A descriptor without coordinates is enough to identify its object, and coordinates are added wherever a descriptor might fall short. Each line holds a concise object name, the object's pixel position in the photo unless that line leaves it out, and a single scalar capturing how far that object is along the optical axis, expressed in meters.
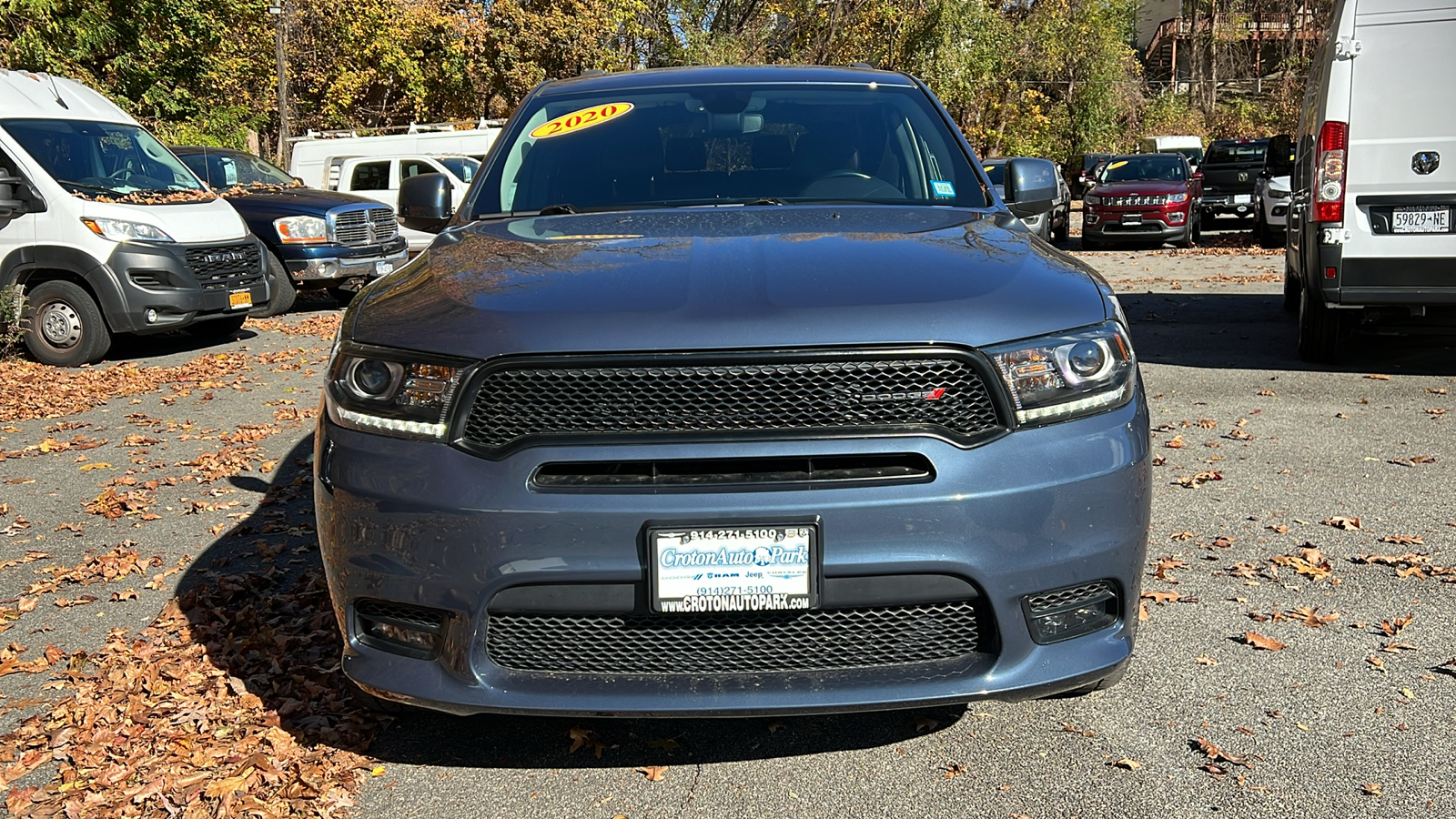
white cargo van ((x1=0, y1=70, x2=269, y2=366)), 10.95
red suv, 22.67
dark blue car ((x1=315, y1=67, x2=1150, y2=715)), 2.71
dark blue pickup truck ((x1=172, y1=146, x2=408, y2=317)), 14.53
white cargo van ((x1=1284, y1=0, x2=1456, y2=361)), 8.02
